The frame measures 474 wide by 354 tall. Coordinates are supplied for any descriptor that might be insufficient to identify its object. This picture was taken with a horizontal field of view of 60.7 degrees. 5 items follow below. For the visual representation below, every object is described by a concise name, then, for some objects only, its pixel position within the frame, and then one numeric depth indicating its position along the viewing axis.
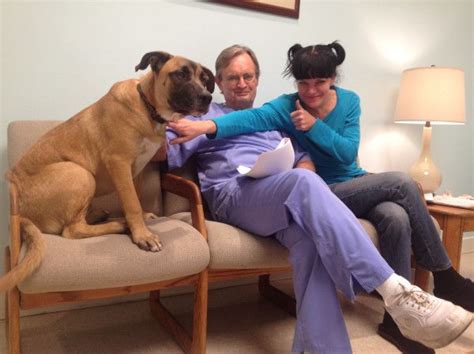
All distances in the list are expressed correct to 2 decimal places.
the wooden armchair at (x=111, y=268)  1.28
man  1.30
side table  2.06
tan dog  1.50
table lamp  2.69
